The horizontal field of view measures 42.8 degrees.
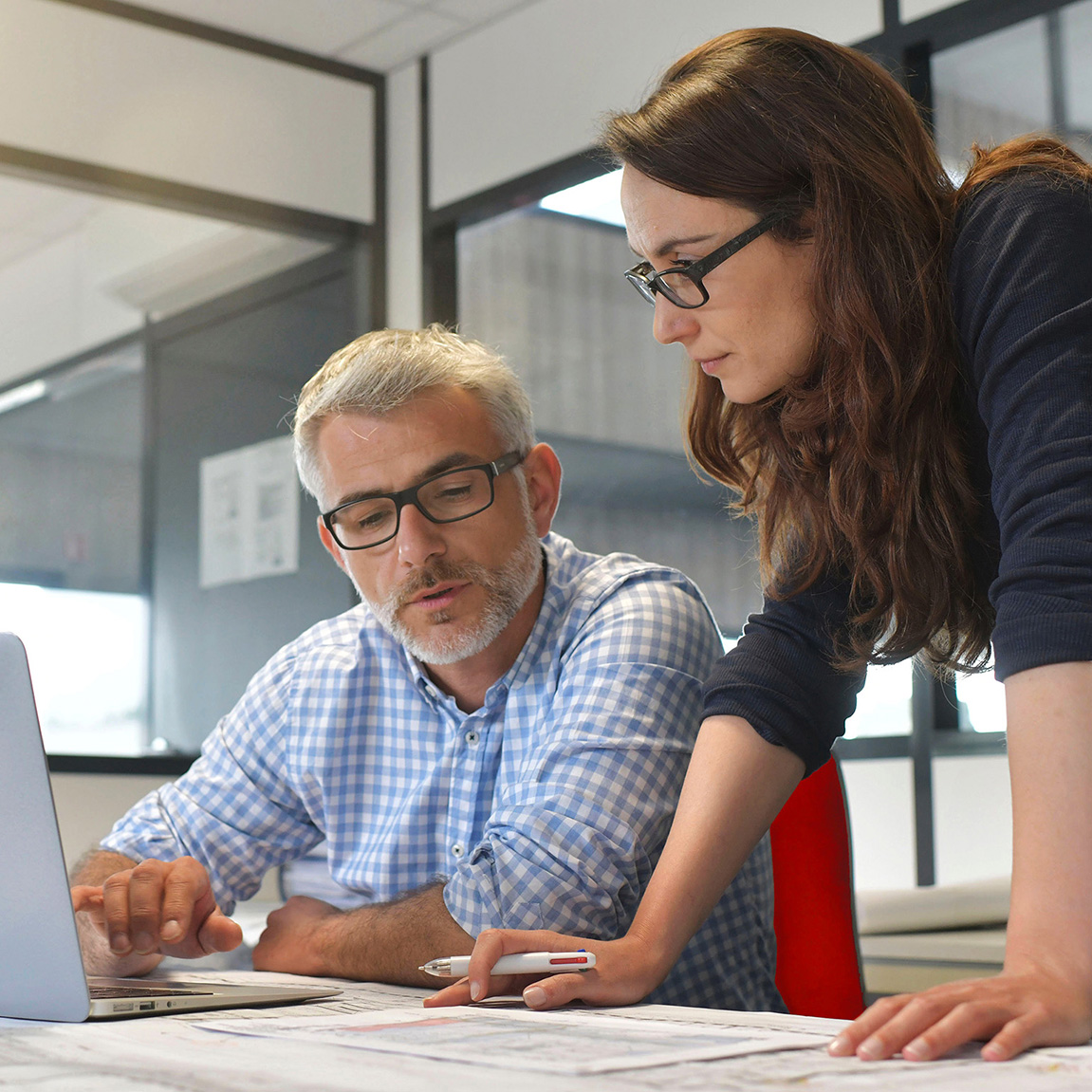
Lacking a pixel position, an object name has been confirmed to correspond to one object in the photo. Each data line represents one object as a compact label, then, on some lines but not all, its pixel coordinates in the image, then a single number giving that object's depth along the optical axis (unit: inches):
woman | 39.1
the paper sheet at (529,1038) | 29.2
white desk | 26.2
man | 52.6
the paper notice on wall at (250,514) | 151.4
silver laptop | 35.3
